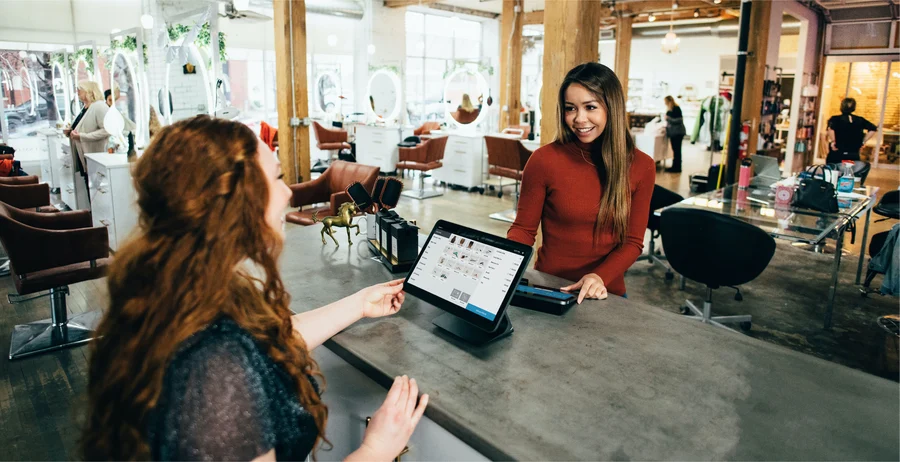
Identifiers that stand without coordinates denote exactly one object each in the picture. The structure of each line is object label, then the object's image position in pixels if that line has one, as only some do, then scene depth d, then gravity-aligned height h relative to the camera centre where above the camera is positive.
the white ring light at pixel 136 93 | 6.24 +0.25
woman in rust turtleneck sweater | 2.04 -0.23
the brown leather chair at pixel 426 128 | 11.25 -0.14
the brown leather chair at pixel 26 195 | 4.93 -0.68
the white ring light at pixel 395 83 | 10.72 +0.66
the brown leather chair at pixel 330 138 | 10.73 -0.36
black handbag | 3.91 -0.46
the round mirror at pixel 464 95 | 9.71 +0.44
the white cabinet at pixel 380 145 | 9.83 -0.43
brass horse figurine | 2.48 -0.42
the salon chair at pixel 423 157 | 8.35 -0.53
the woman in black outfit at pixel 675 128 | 11.98 -0.07
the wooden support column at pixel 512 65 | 10.18 +1.02
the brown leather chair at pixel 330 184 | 4.95 -0.57
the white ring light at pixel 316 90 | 13.24 +0.67
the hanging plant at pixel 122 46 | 6.10 +0.75
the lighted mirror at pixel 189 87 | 6.12 +0.31
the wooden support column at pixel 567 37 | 3.89 +0.58
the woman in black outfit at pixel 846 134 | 9.39 -0.10
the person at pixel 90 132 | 6.15 -0.18
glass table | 3.40 -0.57
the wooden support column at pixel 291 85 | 7.45 +0.43
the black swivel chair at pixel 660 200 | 5.00 -0.64
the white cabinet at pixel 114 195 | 4.98 -0.68
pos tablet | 1.50 -0.42
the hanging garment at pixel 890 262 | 3.71 -0.88
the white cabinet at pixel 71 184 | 6.71 -0.82
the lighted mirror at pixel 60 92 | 9.35 +0.37
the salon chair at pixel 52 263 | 3.21 -0.85
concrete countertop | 1.10 -0.58
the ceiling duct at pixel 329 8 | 11.68 +2.41
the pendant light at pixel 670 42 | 10.89 +1.54
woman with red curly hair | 0.85 -0.33
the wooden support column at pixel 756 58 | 7.75 +0.91
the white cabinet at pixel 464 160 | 9.02 -0.61
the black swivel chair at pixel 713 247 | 3.29 -0.70
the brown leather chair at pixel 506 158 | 7.25 -0.46
